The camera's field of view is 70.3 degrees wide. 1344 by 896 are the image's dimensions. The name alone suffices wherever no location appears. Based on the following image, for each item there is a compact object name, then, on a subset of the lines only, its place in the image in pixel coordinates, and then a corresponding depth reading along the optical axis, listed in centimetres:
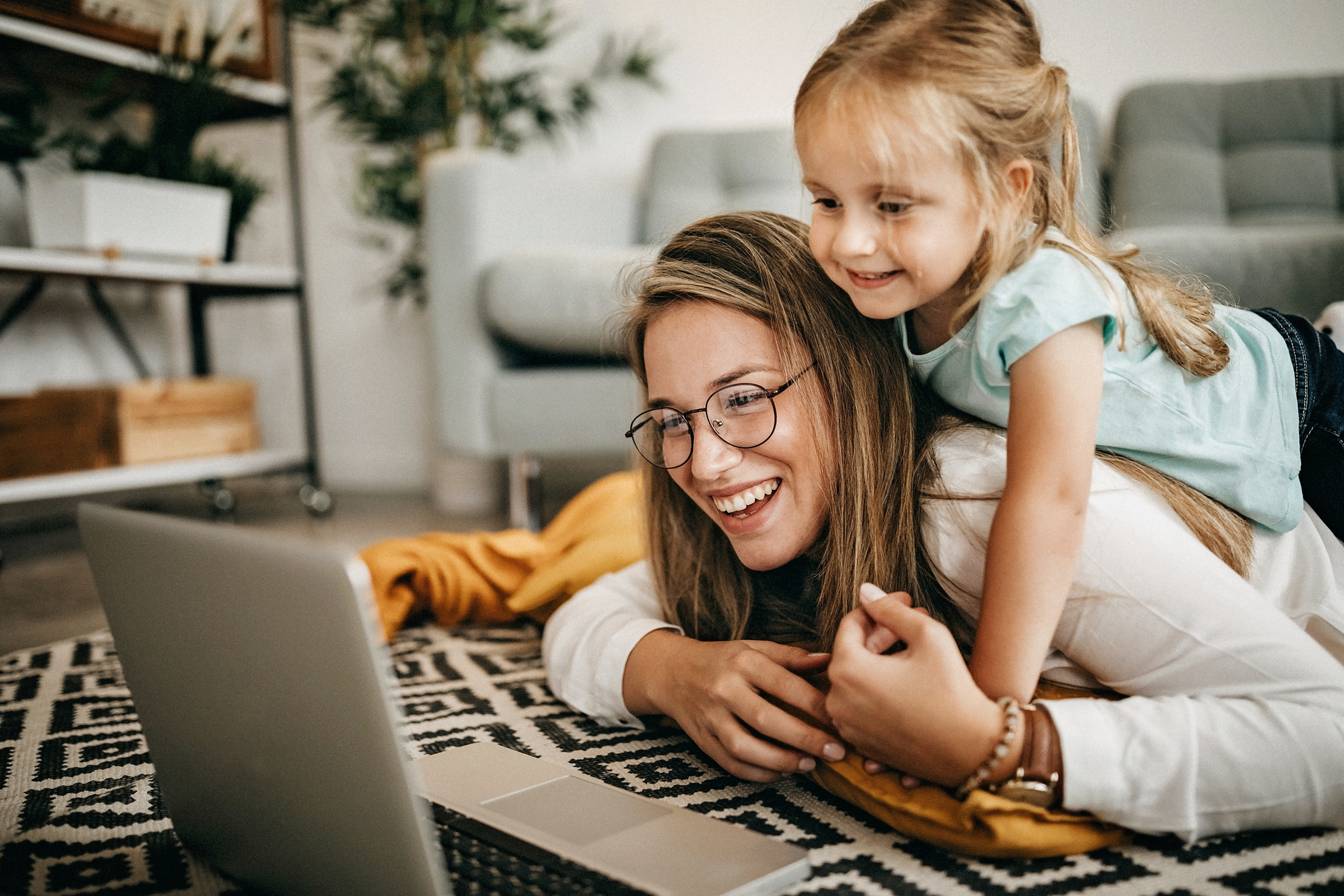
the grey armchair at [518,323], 176
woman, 59
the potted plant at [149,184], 188
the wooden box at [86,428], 194
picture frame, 193
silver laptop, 42
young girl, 61
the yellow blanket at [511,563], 121
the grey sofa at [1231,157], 198
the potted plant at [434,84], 237
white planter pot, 186
